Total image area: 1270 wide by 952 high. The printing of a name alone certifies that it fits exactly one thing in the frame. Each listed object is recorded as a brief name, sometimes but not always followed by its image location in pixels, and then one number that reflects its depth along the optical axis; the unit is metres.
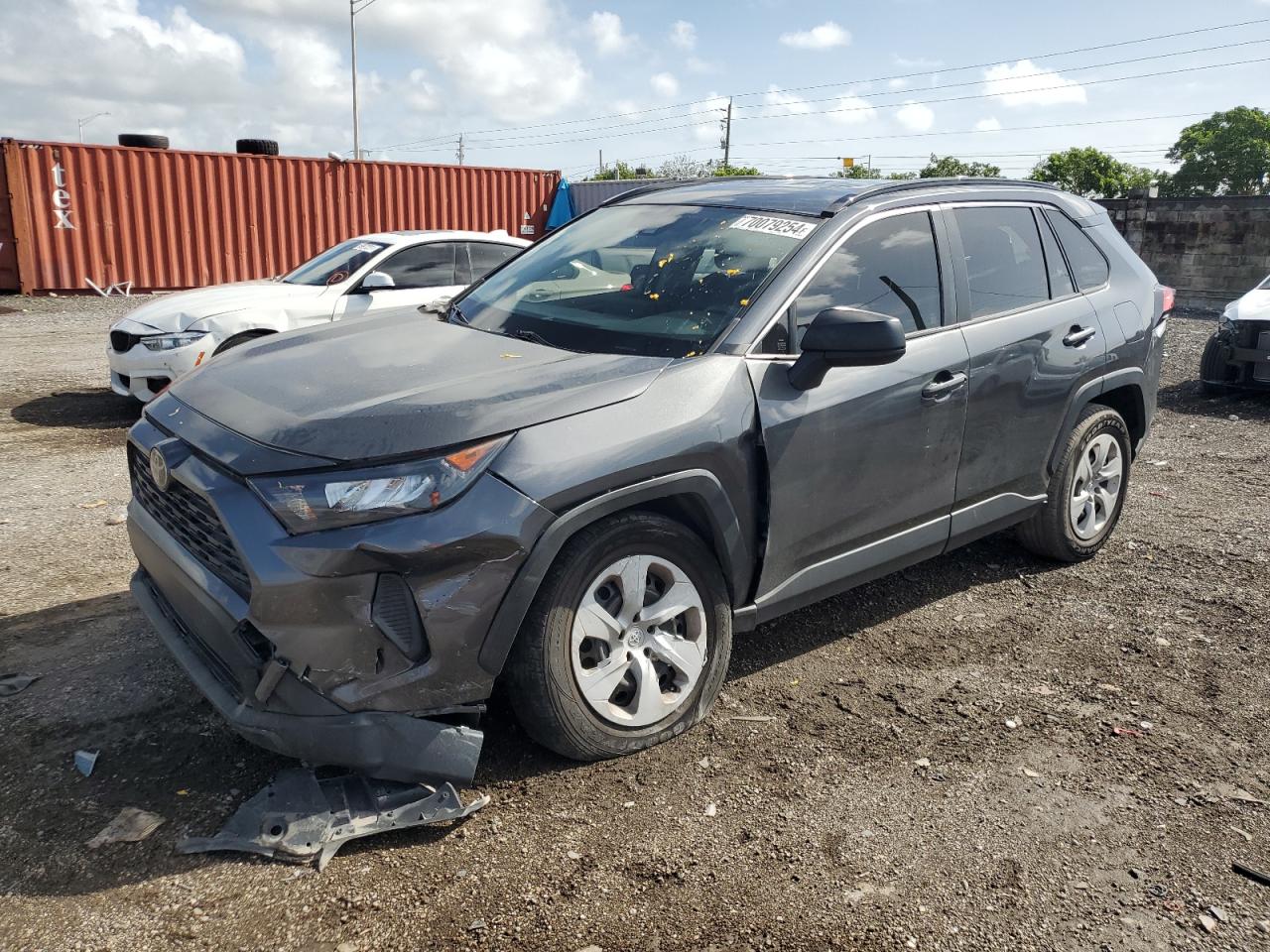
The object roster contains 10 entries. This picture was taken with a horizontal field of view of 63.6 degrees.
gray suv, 2.74
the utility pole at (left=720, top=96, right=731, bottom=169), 62.75
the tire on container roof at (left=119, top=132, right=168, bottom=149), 18.19
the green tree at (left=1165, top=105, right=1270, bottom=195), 67.56
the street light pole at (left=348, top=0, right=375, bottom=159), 41.93
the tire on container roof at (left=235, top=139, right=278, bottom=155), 19.19
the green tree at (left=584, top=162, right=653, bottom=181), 55.25
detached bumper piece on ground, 2.78
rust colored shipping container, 17.12
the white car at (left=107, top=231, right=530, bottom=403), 8.00
